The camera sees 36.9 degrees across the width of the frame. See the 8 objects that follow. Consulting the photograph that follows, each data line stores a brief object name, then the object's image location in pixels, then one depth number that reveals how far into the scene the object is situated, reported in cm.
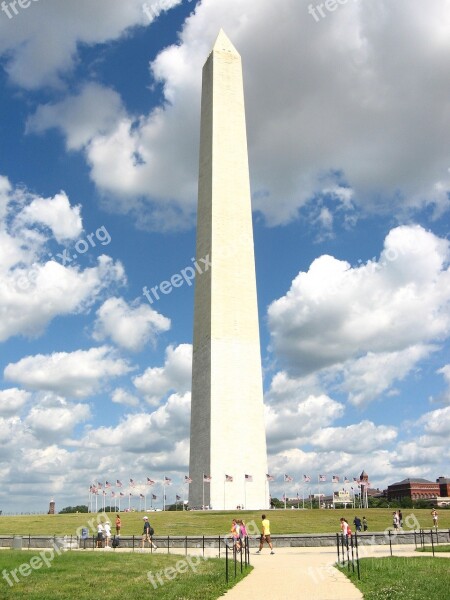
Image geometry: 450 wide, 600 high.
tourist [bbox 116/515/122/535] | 3783
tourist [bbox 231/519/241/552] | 2816
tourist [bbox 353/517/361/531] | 3911
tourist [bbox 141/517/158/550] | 3176
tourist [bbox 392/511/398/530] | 4359
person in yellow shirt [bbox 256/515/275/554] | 2958
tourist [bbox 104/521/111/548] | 3366
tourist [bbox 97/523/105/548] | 3269
